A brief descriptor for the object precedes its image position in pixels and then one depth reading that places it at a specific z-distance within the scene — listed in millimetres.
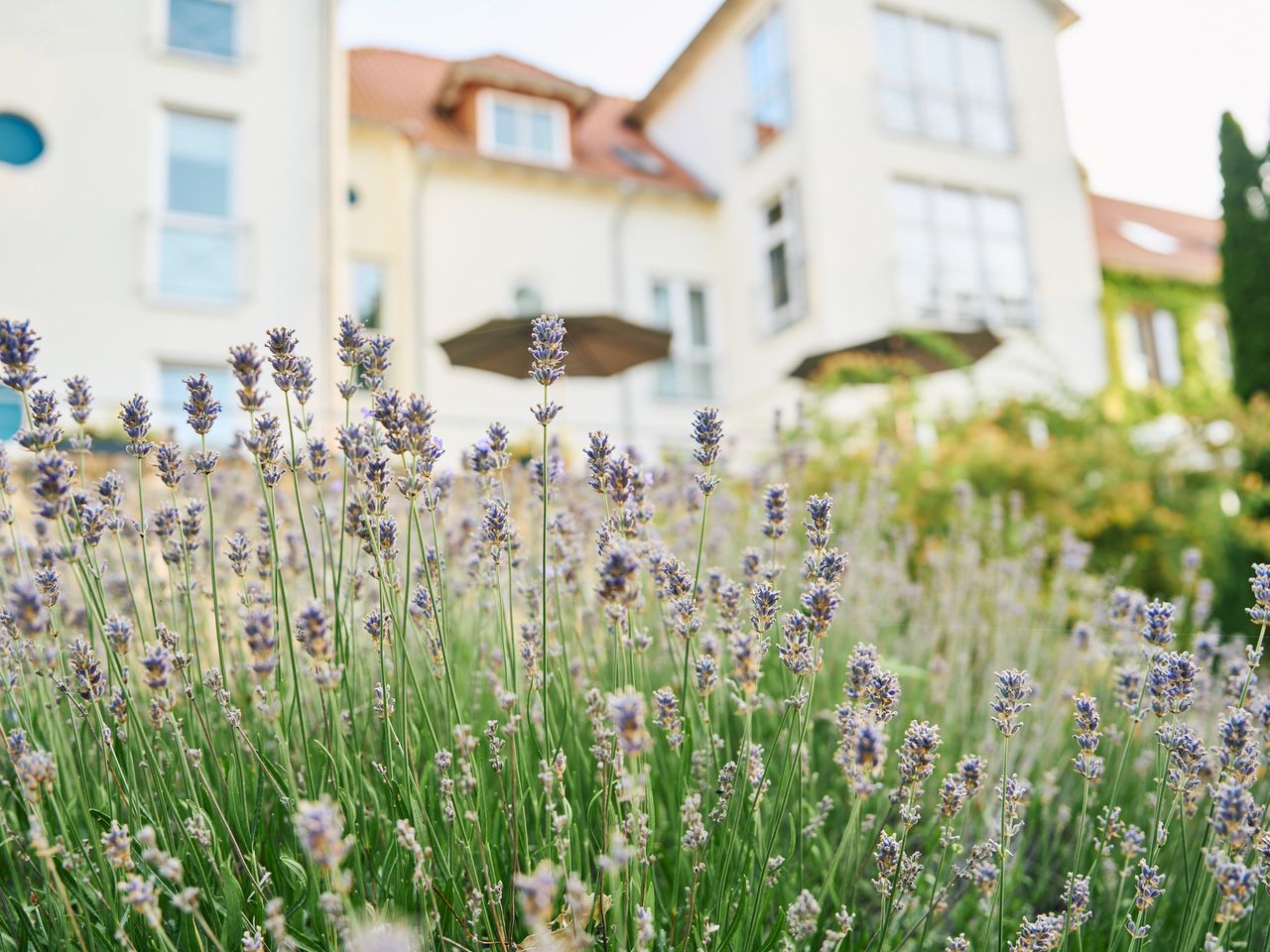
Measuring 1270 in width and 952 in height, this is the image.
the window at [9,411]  8094
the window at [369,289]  12680
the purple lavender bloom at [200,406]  1420
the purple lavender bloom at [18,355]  1306
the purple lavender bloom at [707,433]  1411
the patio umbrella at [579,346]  7746
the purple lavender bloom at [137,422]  1418
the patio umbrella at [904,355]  9594
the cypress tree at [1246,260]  10430
